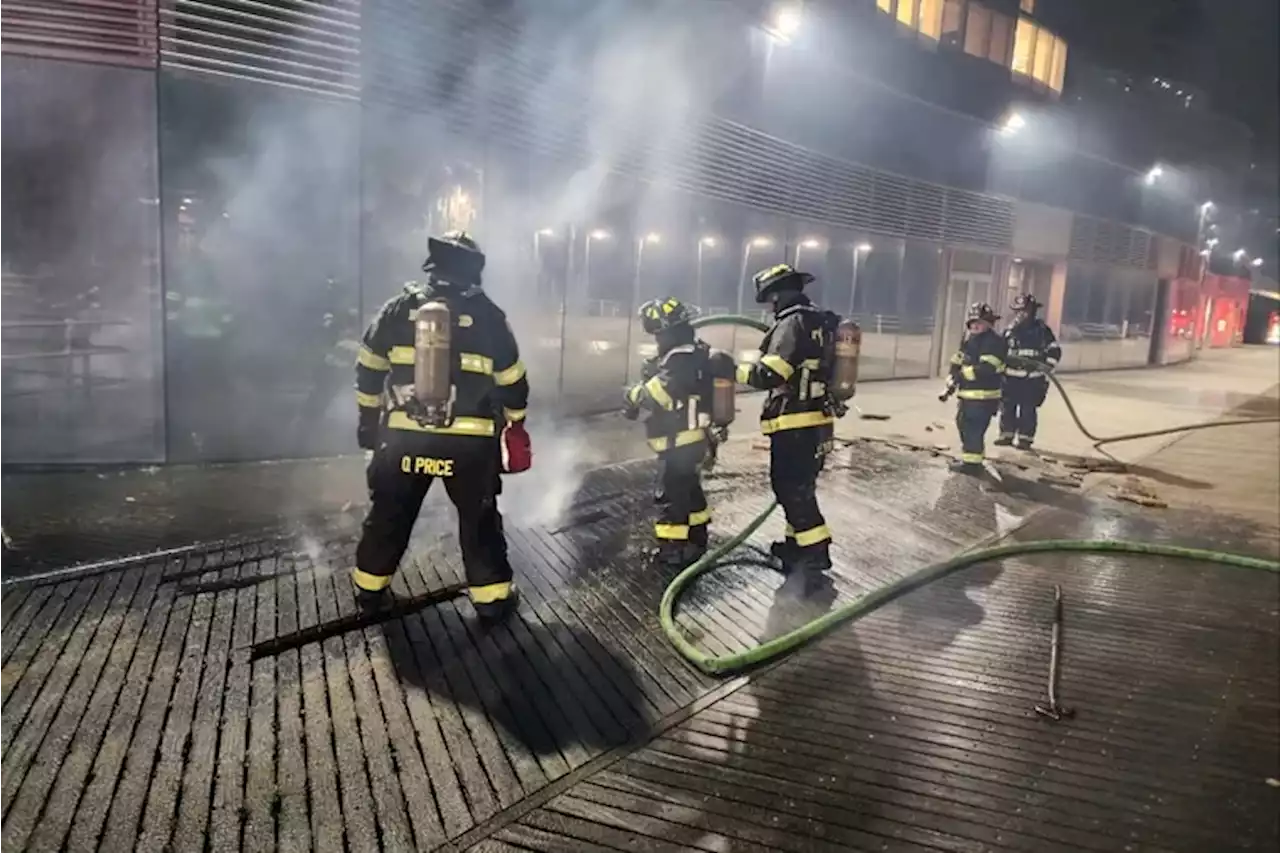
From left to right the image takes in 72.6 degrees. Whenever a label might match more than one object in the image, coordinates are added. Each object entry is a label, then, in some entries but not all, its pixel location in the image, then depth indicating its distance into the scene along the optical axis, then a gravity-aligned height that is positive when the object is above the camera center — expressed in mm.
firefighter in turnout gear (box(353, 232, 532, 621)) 3809 -578
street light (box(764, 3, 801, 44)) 11969 +3942
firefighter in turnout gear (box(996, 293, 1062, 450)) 9445 -538
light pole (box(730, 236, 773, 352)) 12651 +745
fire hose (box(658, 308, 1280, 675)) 3721 -1439
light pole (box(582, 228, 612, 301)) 10078 +446
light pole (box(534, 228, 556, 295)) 9422 +503
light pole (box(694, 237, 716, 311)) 11844 +392
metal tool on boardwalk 3414 -1483
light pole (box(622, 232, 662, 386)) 10828 +432
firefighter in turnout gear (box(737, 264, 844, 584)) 4652 -484
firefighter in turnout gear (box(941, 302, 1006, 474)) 8195 -560
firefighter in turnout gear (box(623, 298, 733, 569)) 4793 -588
